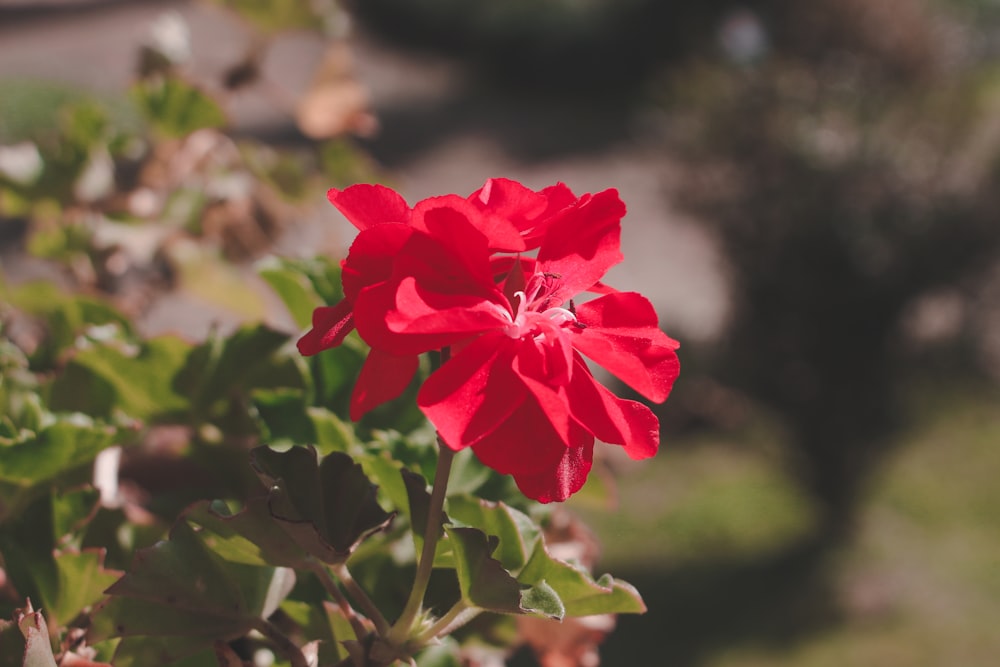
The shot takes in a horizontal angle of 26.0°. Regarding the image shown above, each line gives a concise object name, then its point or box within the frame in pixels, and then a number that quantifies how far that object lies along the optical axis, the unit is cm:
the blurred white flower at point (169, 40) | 65
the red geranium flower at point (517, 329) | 39
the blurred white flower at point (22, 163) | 60
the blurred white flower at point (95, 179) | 61
